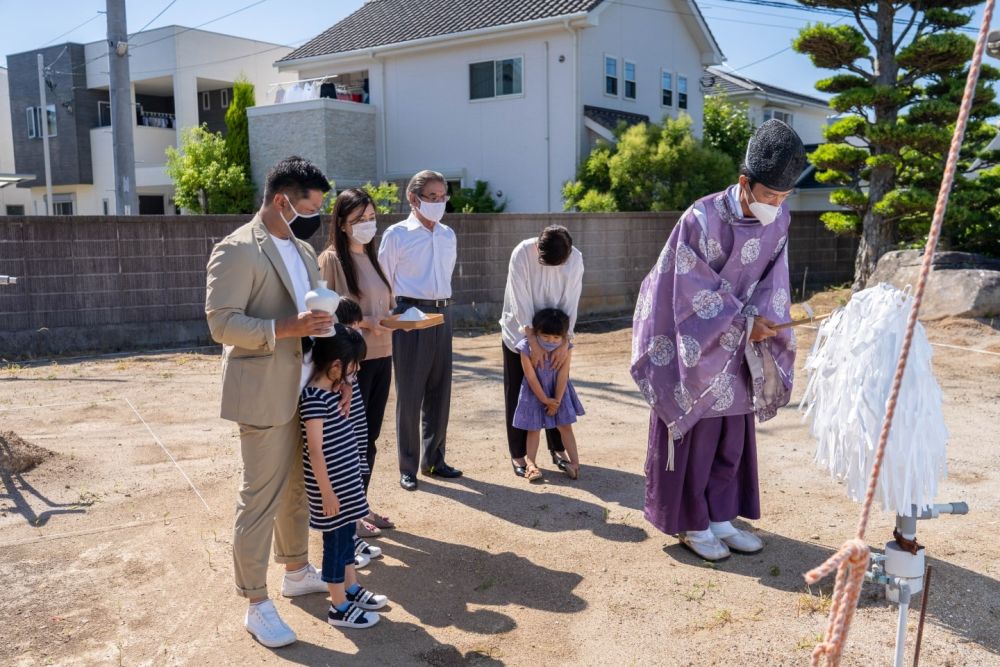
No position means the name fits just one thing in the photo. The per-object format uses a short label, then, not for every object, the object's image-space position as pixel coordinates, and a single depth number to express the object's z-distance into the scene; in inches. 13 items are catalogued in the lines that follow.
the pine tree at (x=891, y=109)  482.6
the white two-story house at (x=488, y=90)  716.7
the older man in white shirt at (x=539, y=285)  203.0
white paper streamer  107.7
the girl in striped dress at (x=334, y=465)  133.5
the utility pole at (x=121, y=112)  504.1
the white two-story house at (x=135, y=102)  940.0
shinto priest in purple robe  159.6
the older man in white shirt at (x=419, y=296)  201.2
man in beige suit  123.4
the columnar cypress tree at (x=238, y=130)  837.2
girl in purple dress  205.6
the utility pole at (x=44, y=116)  926.8
